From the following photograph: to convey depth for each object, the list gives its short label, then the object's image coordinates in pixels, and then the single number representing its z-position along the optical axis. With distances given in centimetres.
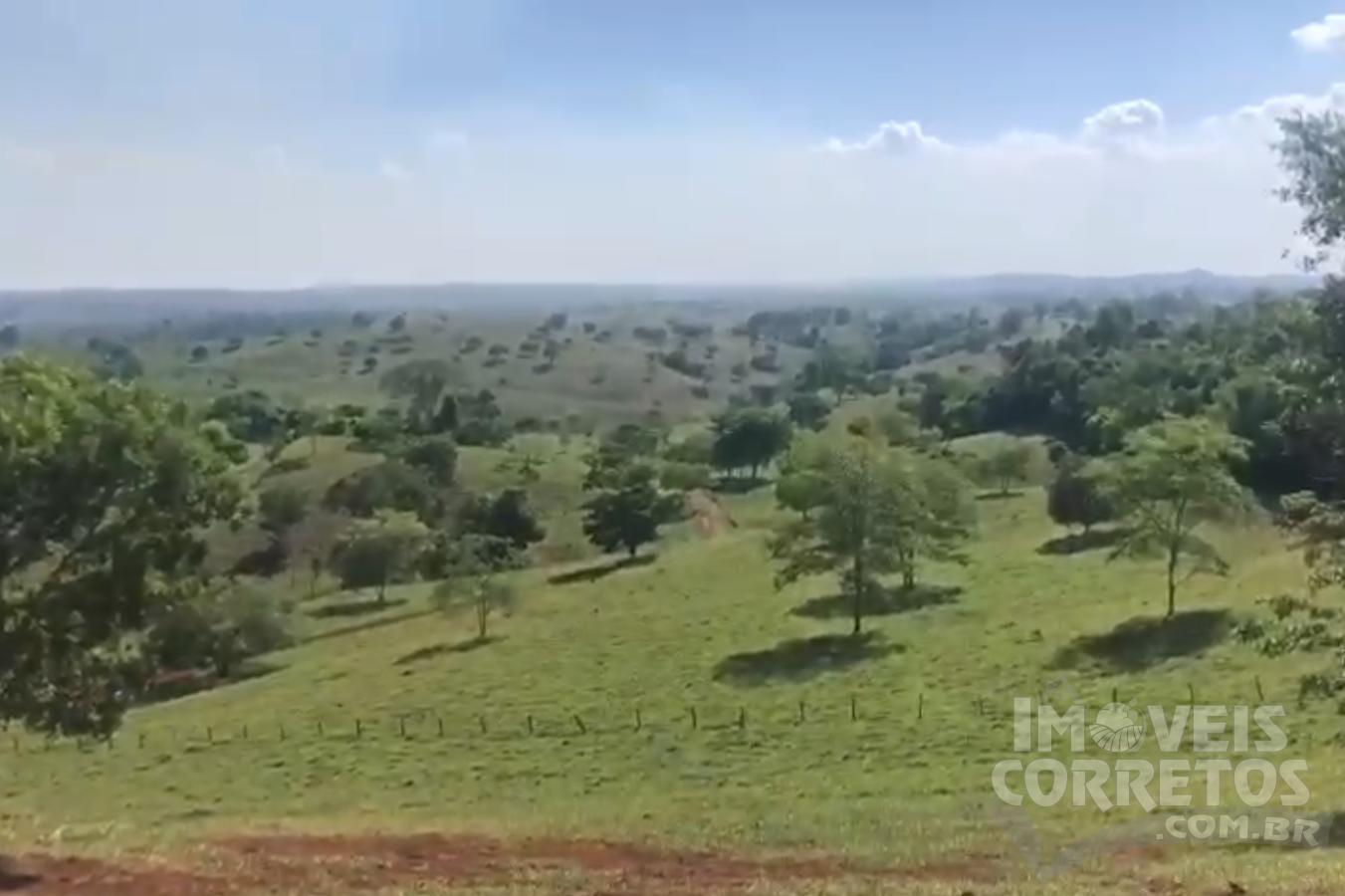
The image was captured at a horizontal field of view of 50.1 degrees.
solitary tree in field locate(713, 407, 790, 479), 11531
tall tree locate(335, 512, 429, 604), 8706
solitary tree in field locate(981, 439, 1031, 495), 9219
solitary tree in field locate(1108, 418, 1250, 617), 5359
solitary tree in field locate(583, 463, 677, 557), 8506
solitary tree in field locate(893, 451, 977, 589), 5919
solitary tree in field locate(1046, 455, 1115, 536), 7231
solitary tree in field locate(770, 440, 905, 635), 5747
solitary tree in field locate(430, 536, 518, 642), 6731
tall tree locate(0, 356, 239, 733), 2250
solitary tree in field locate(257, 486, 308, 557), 10100
